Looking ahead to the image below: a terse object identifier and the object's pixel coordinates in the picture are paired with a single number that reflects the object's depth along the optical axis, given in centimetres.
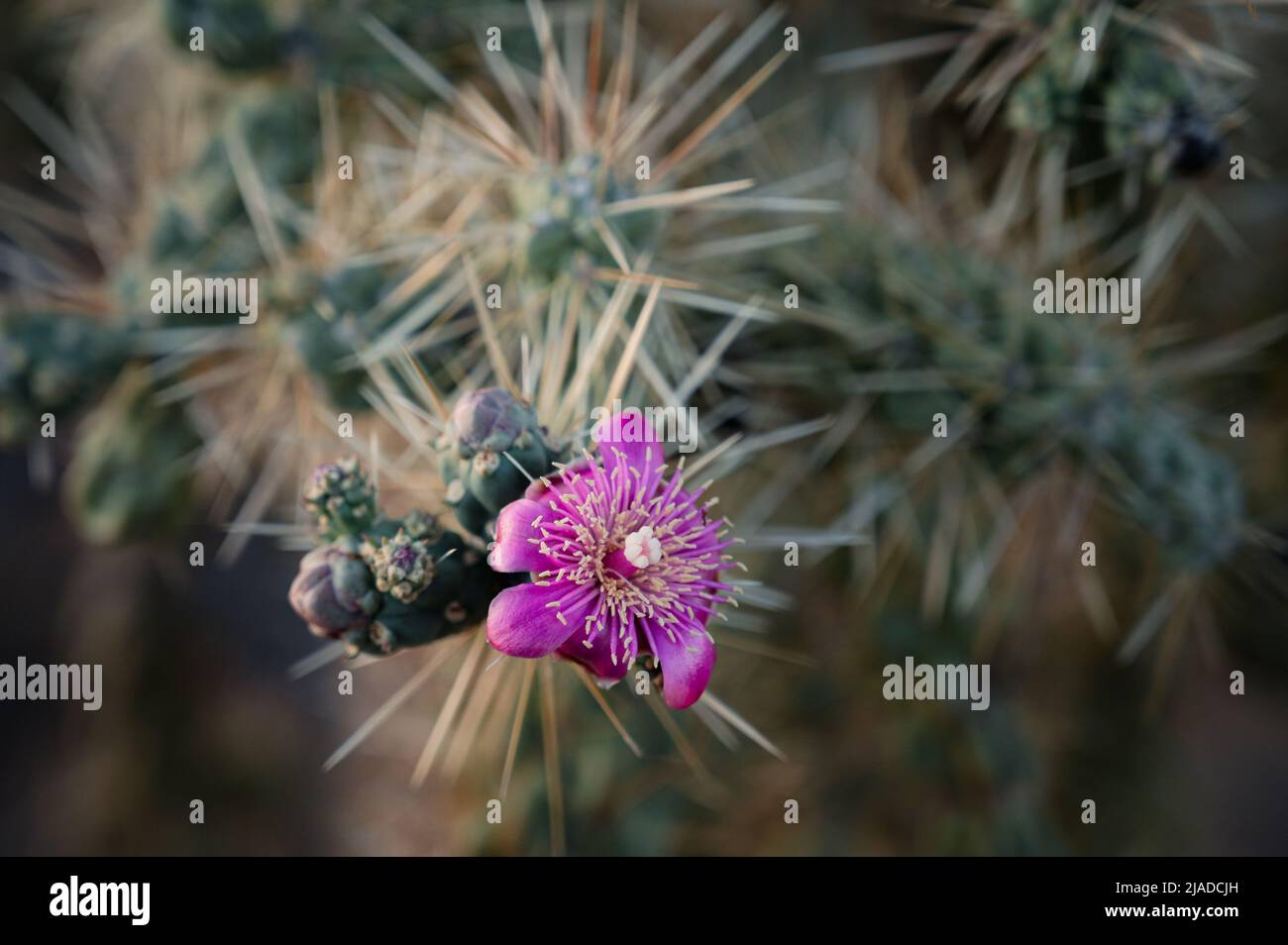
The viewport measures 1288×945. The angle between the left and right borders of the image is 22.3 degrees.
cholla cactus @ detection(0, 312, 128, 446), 74
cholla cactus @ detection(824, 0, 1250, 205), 69
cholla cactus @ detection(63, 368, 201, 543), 76
